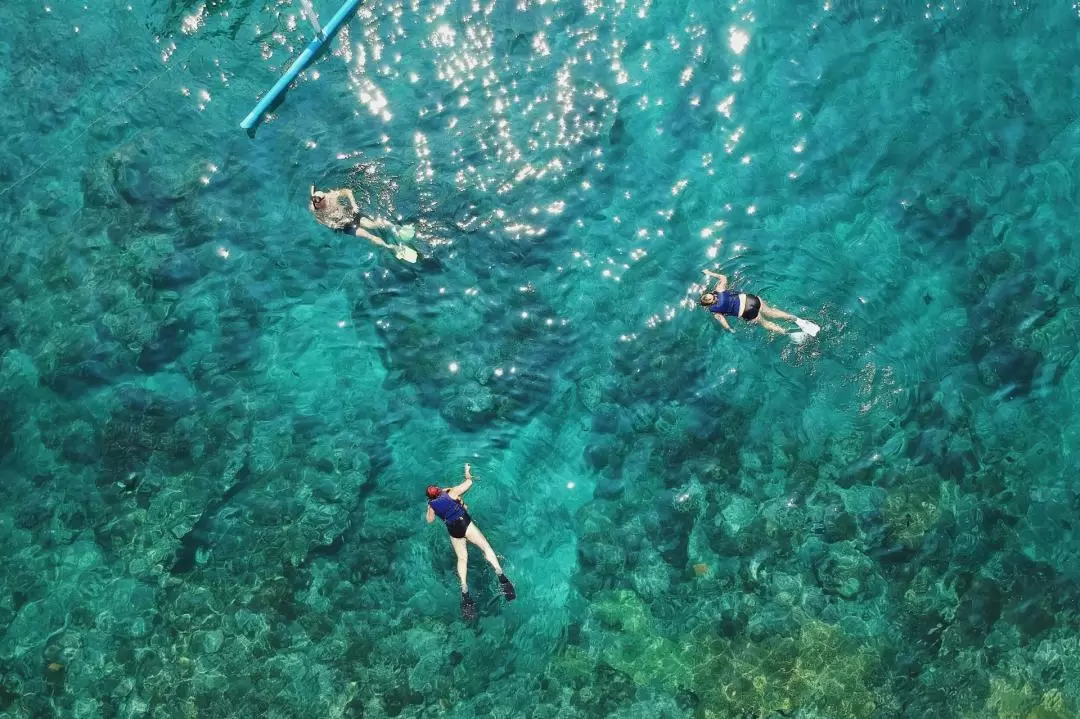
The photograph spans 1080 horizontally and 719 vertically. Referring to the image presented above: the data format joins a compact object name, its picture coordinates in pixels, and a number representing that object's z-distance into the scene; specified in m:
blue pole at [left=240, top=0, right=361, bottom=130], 14.46
